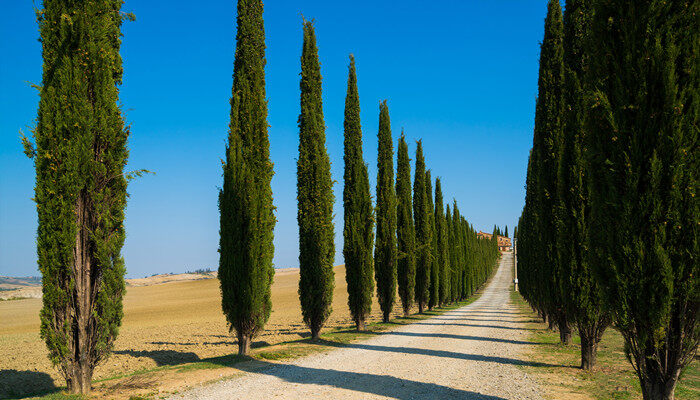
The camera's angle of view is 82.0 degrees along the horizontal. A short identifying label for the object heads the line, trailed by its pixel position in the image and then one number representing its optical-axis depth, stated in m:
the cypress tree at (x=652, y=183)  5.51
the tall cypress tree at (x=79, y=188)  7.43
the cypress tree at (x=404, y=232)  24.12
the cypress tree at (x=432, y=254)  29.78
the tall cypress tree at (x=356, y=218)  17.67
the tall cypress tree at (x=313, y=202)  14.72
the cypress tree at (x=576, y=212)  9.94
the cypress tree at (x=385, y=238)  20.80
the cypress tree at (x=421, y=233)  27.19
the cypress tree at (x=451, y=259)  36.38
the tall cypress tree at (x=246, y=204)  11.23
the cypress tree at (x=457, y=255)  39.70
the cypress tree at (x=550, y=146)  12.70
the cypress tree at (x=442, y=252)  32.01
